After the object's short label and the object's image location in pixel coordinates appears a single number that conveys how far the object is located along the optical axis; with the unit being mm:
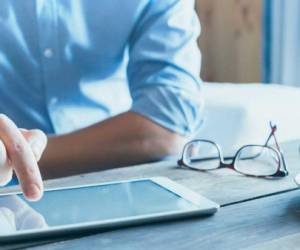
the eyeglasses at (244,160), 1016
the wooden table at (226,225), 777
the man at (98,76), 1248
